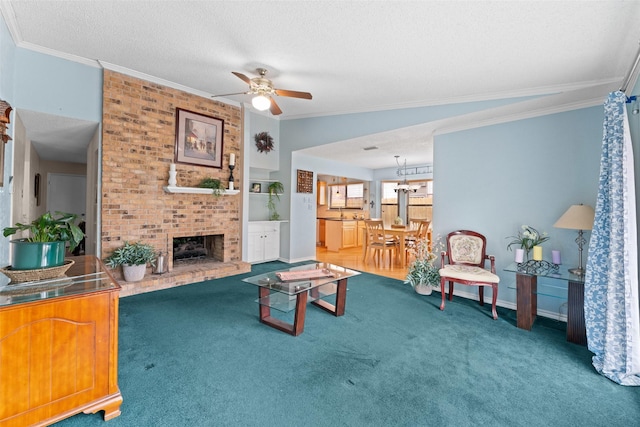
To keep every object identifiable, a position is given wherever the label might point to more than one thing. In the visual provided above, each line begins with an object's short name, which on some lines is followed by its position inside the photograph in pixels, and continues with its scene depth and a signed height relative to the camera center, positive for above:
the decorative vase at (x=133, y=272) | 3.67 -0.81
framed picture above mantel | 4.27 +1.11
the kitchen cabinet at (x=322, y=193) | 9.20 +0.64
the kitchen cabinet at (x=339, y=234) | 7.61 -0.57
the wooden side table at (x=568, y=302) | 2.52 -0.80
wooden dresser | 1.33 -0.72
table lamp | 2.56 -0.02
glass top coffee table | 2.62 -0.78
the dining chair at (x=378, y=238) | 5.69 -0.50
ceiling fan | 3.00 +1.32
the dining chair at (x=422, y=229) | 5.79 -0.31
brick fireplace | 3.68 +0.40
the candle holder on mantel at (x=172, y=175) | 4.08 +0.48
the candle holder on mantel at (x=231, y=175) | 4.69 +0.59
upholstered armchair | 3.08 -0.60
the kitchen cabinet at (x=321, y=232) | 8.70 -0.59
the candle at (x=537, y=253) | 2.94 -0.38
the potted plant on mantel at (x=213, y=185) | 4.48 +0.40
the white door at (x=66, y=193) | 6.52 +0.34
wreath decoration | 5.51 +1.36
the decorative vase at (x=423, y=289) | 3.83 -1.00
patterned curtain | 1.98 -0.34
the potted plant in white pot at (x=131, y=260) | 3.66 -0.66
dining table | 5.64 -0.42
